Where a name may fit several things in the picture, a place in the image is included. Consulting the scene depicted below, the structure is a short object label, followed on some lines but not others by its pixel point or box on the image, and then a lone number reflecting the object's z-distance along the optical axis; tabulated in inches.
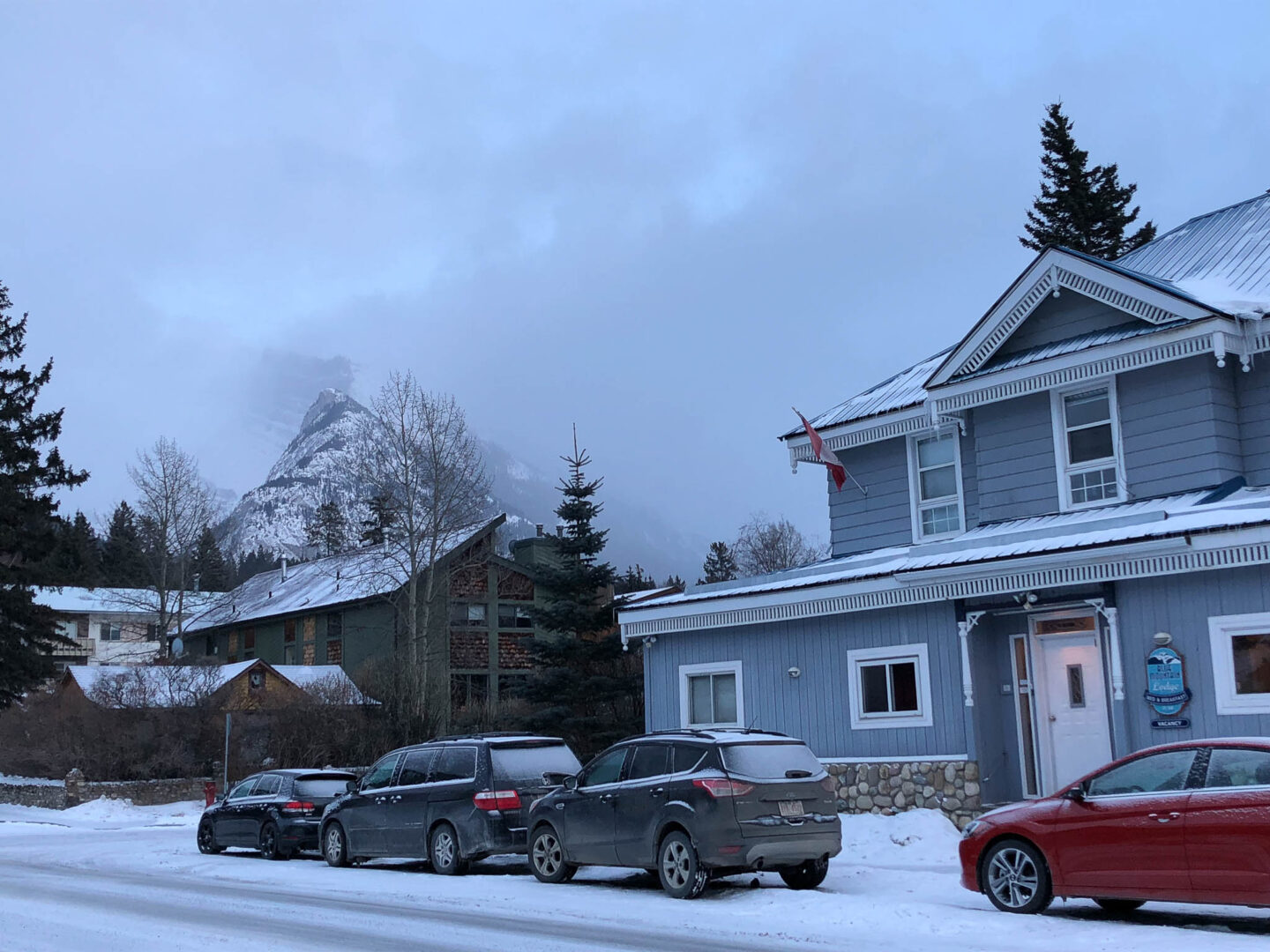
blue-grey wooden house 603.2
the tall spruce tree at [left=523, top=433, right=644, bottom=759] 1378.0
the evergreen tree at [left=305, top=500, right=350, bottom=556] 3991.1
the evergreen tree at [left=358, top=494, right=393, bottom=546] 1786.4
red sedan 387.5
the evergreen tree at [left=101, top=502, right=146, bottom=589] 3782.2
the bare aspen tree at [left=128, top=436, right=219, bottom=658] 2272.4
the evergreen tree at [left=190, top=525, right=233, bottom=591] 4131.4
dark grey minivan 629.9
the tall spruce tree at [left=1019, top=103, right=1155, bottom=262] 1803.6
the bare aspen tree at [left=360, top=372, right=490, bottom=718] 1749.5
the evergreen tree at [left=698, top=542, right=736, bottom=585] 3383.4
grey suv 498.9
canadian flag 876.6
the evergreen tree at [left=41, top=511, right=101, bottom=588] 1562.5
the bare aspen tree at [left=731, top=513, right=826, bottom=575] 3469.5
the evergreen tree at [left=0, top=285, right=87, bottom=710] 1473.9
